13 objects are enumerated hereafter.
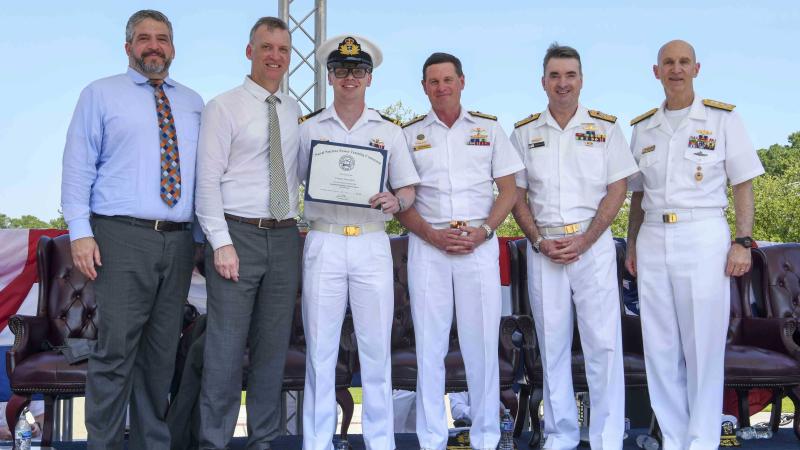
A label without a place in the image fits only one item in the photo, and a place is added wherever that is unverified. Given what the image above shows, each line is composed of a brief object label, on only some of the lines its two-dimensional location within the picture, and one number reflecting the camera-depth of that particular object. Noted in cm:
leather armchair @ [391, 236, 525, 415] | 411
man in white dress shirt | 348
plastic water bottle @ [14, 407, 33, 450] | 392
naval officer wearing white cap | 362
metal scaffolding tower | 684
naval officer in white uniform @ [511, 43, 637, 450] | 386
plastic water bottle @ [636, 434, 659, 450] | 421
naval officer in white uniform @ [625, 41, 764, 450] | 381
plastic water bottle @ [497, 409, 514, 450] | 405
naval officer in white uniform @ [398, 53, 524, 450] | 380
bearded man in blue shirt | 339
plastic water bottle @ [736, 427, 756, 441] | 457
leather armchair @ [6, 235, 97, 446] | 391
